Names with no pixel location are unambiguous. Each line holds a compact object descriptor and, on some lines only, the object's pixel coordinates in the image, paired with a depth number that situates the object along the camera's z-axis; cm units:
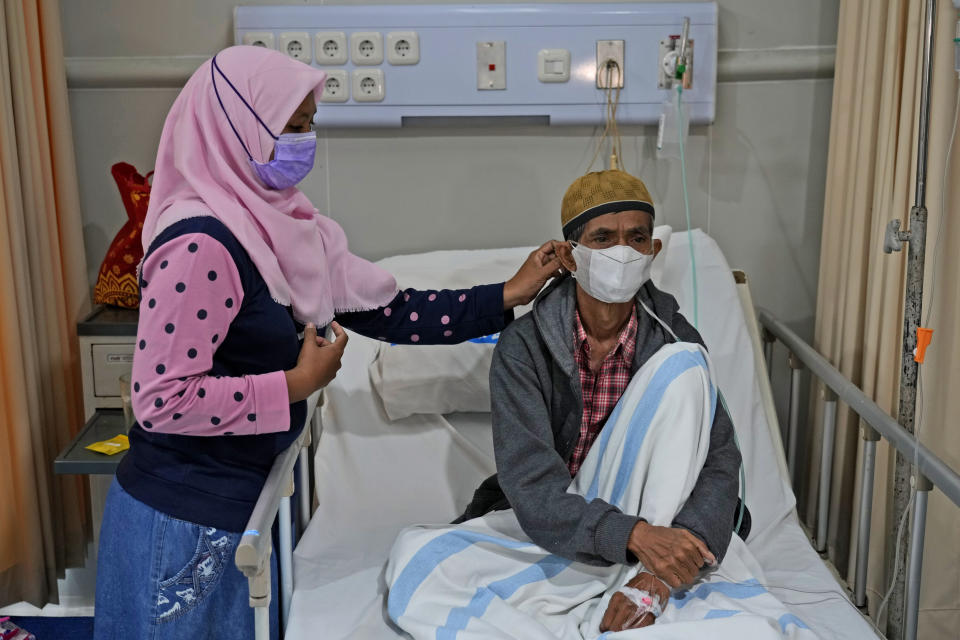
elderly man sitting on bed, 177
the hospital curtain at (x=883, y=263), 222
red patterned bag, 257
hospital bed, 204
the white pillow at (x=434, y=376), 246
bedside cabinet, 254
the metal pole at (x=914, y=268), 201
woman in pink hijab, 155
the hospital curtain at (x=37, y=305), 247
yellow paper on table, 231
